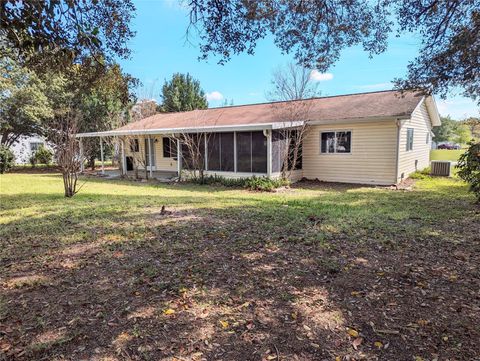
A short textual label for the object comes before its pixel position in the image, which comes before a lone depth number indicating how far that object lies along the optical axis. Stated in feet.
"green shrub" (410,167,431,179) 46.33
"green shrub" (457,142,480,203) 25.70
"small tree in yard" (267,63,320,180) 43.21
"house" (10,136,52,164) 91.29
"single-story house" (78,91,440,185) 40.55
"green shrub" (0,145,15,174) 64.86
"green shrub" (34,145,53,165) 81.35
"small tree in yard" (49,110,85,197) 31.42
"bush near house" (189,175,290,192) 39.32
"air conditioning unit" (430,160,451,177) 48.70
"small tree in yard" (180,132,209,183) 46.50
